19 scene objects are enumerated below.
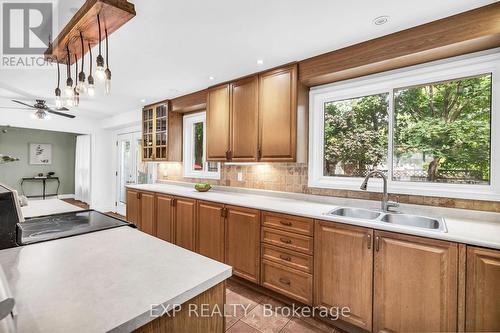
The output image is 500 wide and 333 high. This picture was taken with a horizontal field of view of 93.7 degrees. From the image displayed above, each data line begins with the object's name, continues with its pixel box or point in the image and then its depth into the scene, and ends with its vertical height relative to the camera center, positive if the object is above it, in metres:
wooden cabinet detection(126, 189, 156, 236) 3.64 -0.76
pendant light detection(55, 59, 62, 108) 1.87 +0.52
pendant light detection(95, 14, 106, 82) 1.37 +0.55
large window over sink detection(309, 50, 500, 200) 1.87 +0.34
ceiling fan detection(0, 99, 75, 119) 3.46 +0.80
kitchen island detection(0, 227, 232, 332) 0.62 -0.40
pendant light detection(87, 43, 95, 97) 1.48 +0.50
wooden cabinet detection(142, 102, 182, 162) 3.98 +0.52
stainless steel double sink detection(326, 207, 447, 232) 1.86 -0.44
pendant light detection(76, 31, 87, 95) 1.51 +0.52
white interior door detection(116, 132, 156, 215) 5.12 -0.08
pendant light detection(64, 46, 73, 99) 1.61 +0.54
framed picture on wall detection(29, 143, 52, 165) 7.39 +0.31
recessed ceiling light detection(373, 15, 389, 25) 1.73 +1.10
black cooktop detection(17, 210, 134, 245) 1.25 -0.39
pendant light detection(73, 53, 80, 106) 1.89 +0.52
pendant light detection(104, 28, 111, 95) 1.40 +0.52
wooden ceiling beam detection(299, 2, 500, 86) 1.63 +0.96
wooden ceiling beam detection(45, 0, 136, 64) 1.28 +0.85
